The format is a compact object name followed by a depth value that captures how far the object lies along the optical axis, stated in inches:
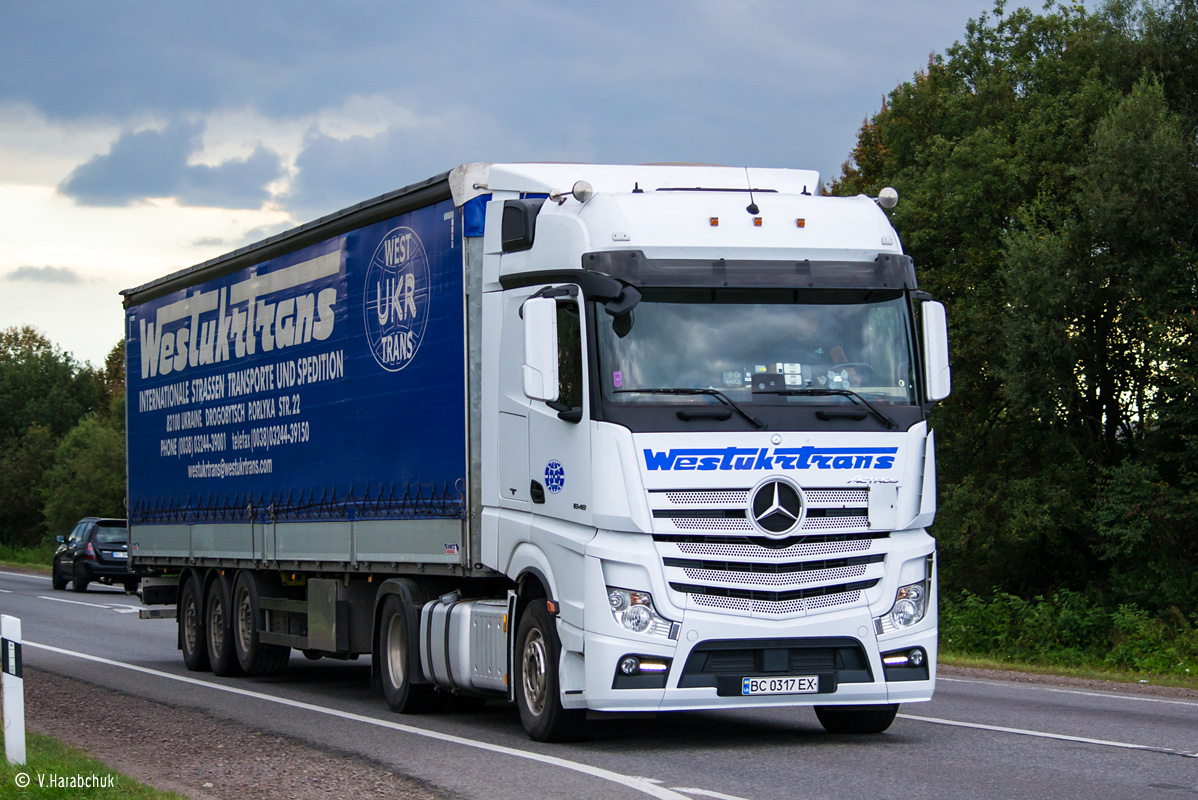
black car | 1512.1
